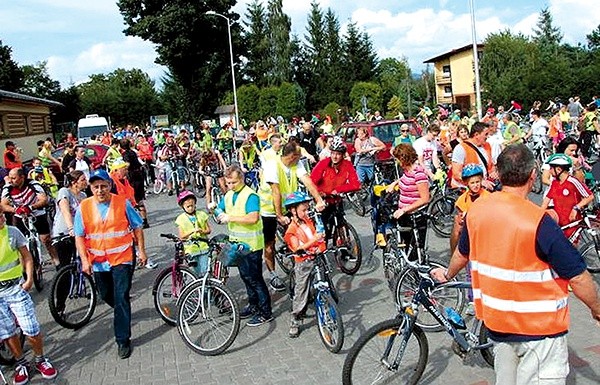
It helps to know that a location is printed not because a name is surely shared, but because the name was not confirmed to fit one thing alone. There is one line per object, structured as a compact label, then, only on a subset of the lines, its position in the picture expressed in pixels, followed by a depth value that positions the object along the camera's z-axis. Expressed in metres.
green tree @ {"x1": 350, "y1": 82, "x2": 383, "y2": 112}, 57.69
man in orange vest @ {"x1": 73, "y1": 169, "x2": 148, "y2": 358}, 5.91
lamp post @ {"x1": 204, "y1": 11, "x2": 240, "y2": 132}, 41.54
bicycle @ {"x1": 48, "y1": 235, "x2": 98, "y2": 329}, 6.87
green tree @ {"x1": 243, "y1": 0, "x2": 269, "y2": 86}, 64.25
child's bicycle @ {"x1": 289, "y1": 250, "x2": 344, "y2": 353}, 5.51
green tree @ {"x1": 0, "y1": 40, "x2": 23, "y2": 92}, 59.22
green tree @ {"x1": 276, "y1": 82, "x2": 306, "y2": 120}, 55.47
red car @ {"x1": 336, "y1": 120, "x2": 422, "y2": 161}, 15.66
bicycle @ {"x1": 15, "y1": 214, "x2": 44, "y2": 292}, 8.66
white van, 35.05
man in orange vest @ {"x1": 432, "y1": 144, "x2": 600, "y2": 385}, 2.93
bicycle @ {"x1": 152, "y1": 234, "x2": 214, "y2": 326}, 6.72
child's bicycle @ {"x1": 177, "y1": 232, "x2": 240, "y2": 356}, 5.84
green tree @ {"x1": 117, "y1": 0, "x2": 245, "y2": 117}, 51.31
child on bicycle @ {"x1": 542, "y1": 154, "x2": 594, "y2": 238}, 6.70
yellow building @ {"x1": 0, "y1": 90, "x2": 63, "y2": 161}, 24.92
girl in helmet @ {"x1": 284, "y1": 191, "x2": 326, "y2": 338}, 5.84
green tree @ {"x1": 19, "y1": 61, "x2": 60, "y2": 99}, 63.50
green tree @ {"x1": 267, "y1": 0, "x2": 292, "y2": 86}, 65.38
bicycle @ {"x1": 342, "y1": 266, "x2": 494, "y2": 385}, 4.30
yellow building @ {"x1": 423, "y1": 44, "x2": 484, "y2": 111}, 67.88
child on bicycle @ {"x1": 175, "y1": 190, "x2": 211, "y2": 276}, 6.70
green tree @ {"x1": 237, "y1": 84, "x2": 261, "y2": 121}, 54.19
